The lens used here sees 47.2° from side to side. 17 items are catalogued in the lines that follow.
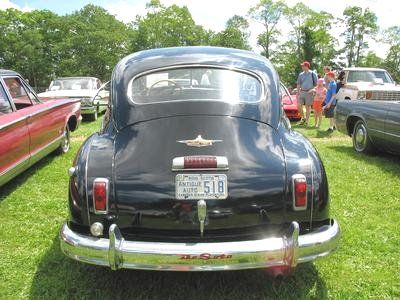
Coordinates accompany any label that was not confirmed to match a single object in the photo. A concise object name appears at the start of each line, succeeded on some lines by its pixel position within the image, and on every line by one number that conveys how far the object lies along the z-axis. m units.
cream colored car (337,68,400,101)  13.55
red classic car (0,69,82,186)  5.20
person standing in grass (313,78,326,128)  11.14
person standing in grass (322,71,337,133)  10.80
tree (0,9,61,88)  54.00
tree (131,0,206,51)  58.56
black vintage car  2.87
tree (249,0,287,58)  59.25
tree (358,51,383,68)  56.50
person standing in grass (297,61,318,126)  11.82
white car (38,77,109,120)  13.58
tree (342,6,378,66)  54.00
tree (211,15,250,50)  58.34
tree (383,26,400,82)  55.12
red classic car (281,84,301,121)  13.23
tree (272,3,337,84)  49.82
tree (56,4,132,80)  54.22
